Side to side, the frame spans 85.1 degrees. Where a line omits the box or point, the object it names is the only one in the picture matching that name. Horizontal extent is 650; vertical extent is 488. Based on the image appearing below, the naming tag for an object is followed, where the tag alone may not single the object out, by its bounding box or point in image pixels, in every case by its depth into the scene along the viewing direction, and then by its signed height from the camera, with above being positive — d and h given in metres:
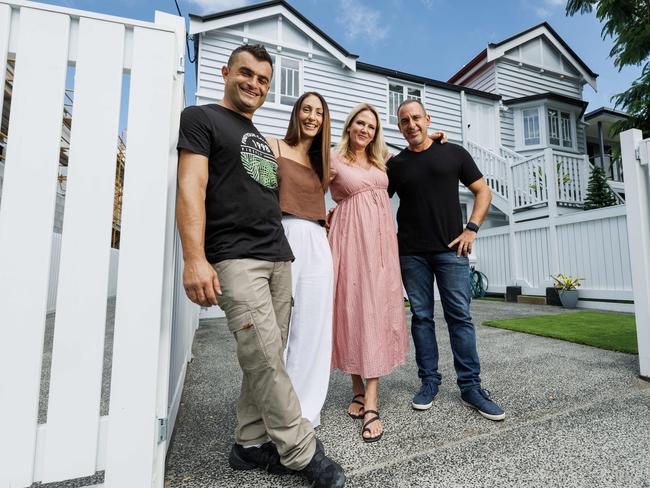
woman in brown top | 1.75 -0.04
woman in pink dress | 1.93 +0.03
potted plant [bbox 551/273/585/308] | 6.35 -0.34
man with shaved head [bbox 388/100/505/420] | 2.07 +0.20
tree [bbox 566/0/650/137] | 6.50 +4.28
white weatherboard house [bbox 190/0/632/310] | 6.55 +4.66
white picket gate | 1.05 +0.07
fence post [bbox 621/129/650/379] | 2.38 +0.31
